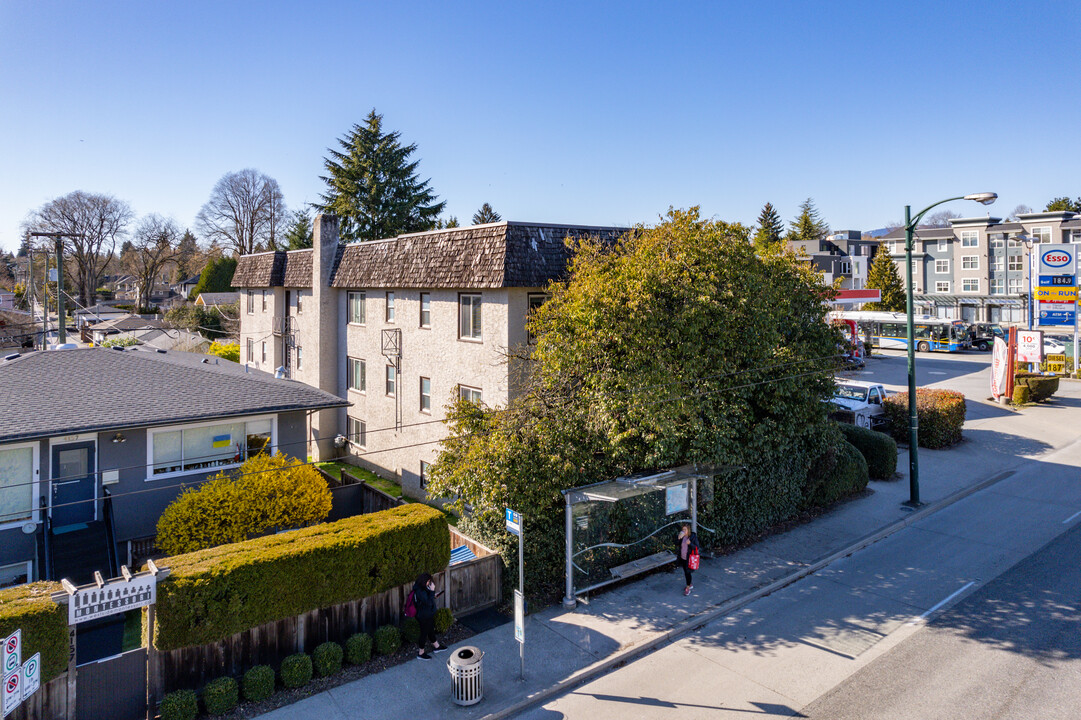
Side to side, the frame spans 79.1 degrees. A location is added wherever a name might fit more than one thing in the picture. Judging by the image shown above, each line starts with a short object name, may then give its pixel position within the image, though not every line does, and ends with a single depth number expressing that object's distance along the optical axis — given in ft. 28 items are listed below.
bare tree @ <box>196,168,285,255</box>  244.83
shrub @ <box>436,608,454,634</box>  39.52
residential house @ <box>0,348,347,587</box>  47.62
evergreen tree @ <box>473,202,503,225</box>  212.07
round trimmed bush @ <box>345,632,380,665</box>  36.45
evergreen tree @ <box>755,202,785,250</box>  264.58
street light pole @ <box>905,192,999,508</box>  60.54
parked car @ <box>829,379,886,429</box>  84.17
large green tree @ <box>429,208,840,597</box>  44.04
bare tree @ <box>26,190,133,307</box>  229.86
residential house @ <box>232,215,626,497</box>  59.36
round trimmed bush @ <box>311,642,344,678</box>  35.22
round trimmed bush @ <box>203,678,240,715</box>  32.16
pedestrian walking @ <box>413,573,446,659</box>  37.32
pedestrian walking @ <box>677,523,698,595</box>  44.37
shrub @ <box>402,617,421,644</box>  38.60
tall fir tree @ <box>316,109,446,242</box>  151.64
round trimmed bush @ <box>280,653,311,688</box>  34.27
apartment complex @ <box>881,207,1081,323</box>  217.56
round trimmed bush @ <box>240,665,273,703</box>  33.12
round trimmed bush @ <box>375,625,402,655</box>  37.40
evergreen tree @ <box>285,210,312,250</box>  162.81
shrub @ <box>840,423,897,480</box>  70.74
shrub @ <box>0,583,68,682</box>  28.37
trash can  32.45
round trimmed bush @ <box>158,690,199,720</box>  30.96
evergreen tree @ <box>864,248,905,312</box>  209.77
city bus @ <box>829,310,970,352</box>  176.45
